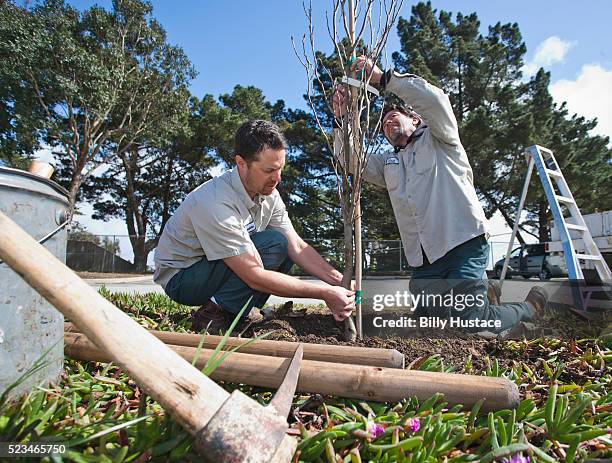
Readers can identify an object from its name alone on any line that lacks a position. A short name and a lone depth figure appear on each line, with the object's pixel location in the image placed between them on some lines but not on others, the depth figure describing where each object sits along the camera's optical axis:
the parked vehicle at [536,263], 15.38
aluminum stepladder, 3.54
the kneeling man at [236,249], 2.24
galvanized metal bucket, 1.14
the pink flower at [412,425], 1.05
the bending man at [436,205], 2.50
